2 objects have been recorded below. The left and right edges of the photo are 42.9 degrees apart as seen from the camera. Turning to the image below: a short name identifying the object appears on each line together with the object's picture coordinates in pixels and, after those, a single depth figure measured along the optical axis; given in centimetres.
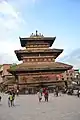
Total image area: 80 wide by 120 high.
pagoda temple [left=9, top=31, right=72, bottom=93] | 1994
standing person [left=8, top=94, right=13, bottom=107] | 961
